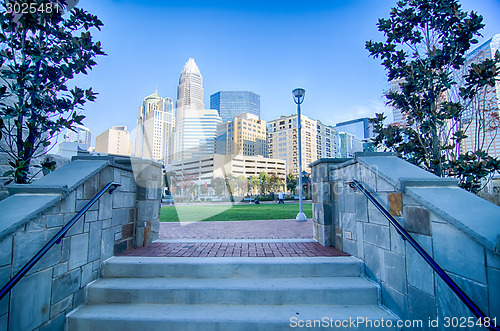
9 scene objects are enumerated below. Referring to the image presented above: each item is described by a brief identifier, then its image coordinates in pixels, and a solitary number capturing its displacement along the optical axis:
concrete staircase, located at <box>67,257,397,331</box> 2.35
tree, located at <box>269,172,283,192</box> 67.31
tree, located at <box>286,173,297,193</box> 70.50
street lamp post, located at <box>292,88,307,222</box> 9.72
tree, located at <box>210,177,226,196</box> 68.12
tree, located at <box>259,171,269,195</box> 67.28
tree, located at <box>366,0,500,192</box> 3.96
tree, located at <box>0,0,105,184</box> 2.92
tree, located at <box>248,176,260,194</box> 72.92
